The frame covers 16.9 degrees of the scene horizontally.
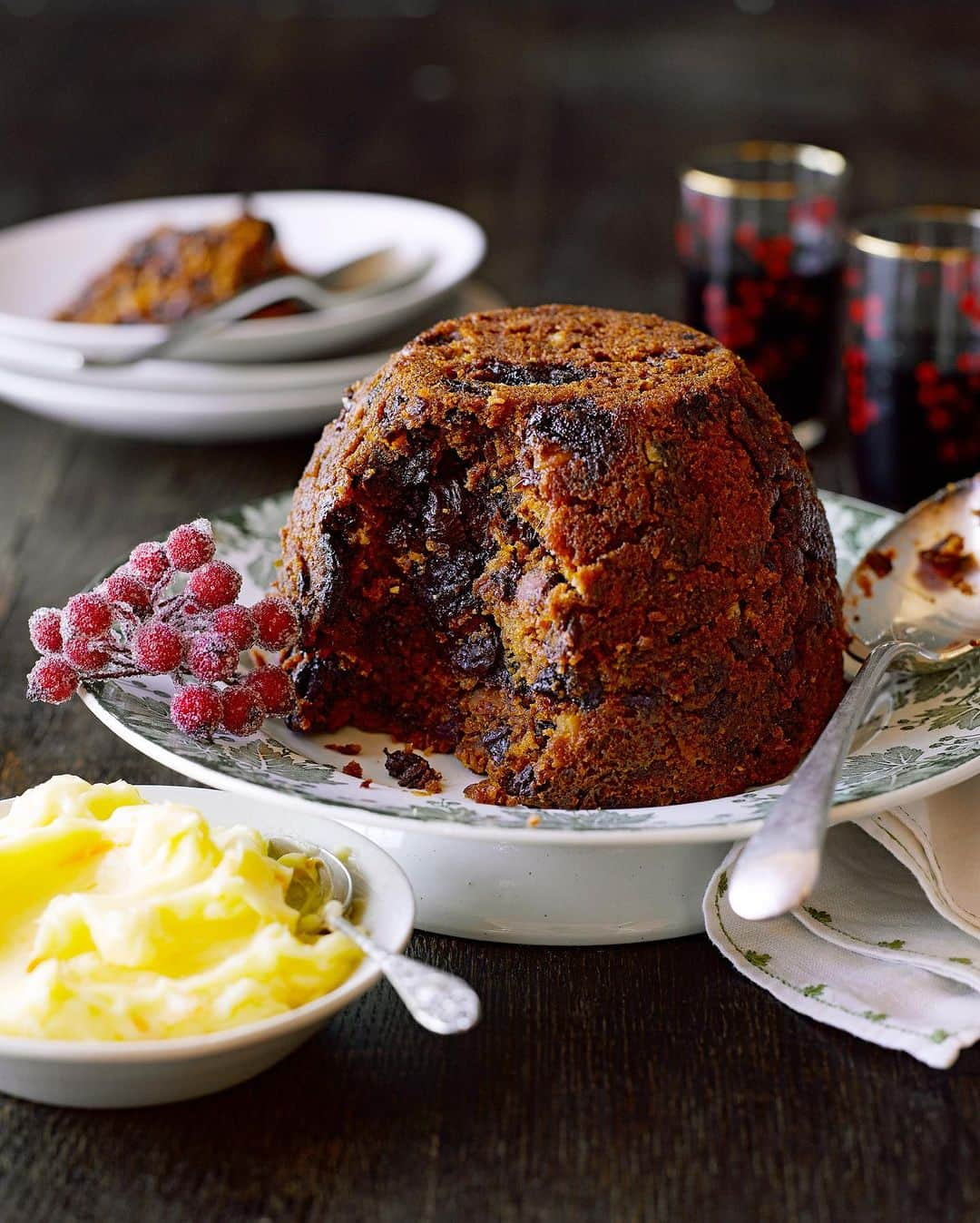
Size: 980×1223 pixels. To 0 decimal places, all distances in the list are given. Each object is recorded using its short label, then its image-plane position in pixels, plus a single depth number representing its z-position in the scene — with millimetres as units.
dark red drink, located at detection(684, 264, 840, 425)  888
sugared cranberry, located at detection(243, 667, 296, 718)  663
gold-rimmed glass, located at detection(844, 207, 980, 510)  822
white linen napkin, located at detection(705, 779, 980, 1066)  613
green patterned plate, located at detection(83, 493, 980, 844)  614
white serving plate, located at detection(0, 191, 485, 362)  854
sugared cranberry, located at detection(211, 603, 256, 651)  656
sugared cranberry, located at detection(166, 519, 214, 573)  658
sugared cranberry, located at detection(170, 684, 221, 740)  645
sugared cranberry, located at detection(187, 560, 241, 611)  657
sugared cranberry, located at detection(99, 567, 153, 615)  655
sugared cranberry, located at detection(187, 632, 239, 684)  653
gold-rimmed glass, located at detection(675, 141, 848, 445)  888
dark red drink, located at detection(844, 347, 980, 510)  826
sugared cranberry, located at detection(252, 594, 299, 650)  663
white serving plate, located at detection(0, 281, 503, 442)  844
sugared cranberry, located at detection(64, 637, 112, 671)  651
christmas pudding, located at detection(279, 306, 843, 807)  645
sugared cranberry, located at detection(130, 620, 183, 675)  653
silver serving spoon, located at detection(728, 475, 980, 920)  667
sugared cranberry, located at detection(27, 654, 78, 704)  652
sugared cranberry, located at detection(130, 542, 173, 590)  660
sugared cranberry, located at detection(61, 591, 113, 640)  650
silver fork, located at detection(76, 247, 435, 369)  839
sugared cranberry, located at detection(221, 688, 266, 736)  653
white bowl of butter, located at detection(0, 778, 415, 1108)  576
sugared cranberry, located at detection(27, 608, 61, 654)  654
